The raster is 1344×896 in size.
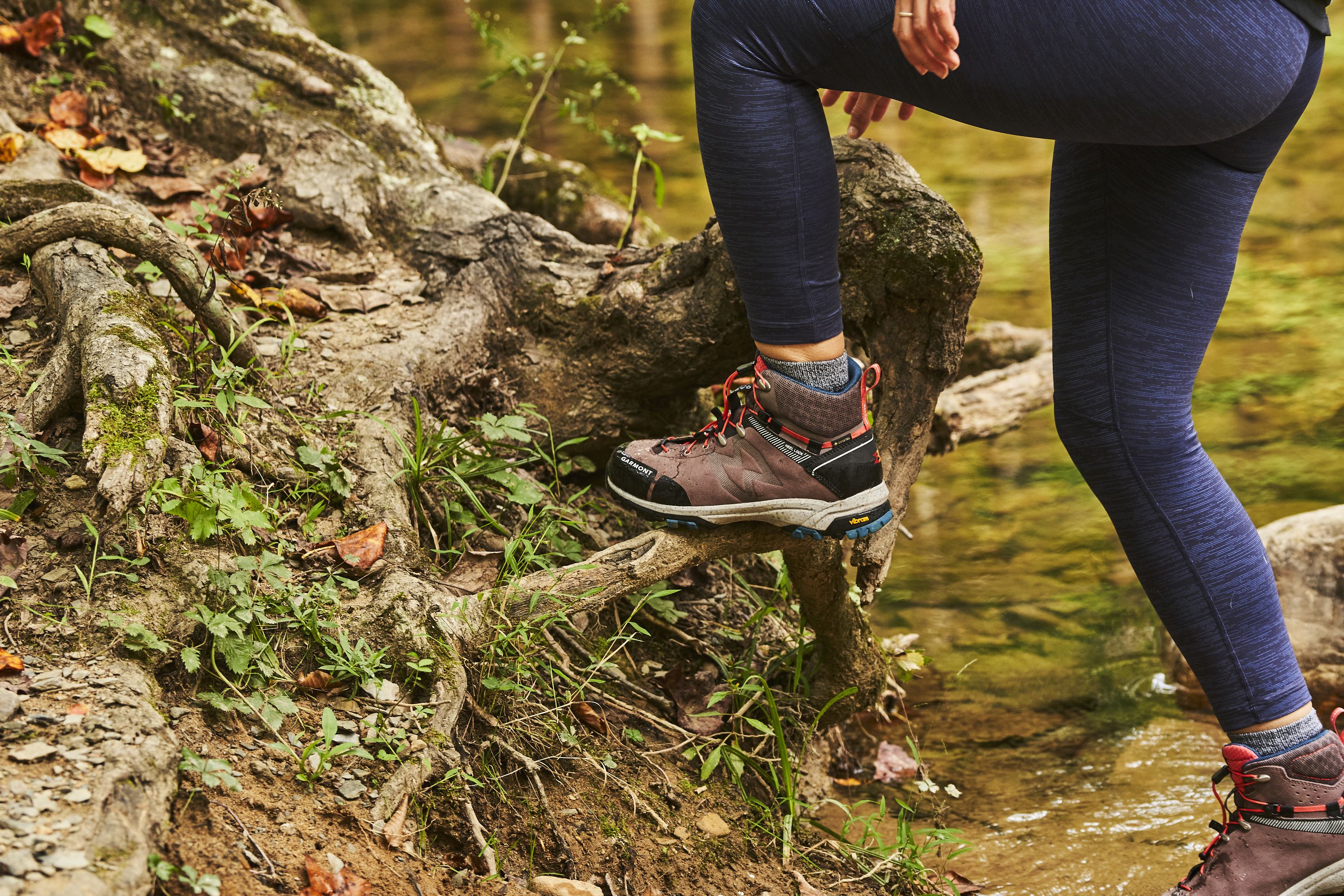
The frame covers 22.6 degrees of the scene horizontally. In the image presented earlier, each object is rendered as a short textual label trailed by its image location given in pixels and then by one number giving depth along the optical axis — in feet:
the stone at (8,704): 9.37
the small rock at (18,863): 9.02
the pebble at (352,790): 9.69
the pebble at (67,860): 9.05
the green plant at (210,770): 9.45
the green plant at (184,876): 9.15
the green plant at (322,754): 9.68
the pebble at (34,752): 9.28
